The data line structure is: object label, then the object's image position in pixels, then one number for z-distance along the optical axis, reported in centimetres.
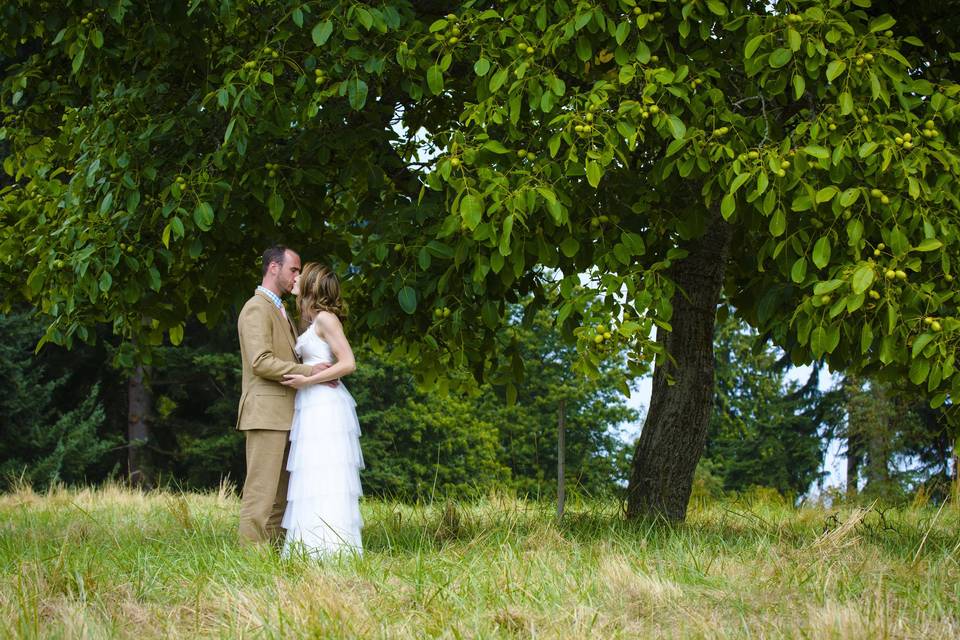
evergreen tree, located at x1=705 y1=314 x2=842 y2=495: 3002
